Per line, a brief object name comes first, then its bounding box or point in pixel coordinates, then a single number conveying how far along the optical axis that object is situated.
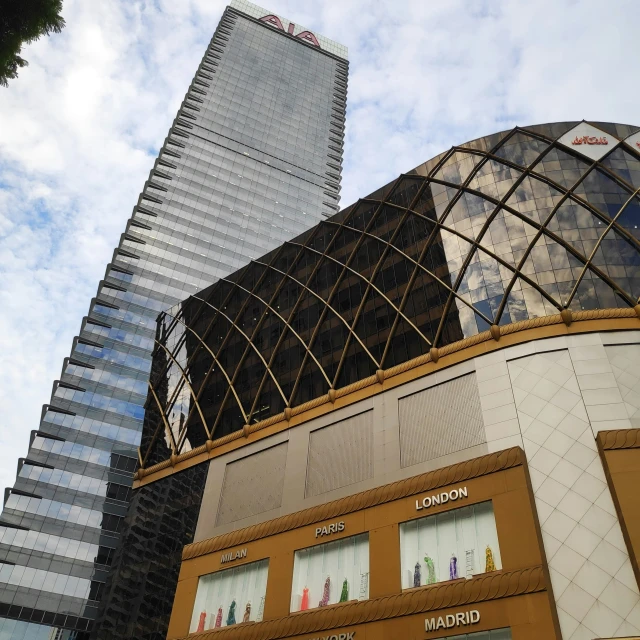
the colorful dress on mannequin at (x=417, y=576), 30.22
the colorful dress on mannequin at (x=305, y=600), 33.69
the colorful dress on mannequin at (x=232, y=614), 36.47
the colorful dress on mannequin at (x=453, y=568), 29.33
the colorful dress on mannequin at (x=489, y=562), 28.25
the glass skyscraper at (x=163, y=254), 65.69
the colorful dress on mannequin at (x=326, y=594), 33.06
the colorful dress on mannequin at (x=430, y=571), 29.88
